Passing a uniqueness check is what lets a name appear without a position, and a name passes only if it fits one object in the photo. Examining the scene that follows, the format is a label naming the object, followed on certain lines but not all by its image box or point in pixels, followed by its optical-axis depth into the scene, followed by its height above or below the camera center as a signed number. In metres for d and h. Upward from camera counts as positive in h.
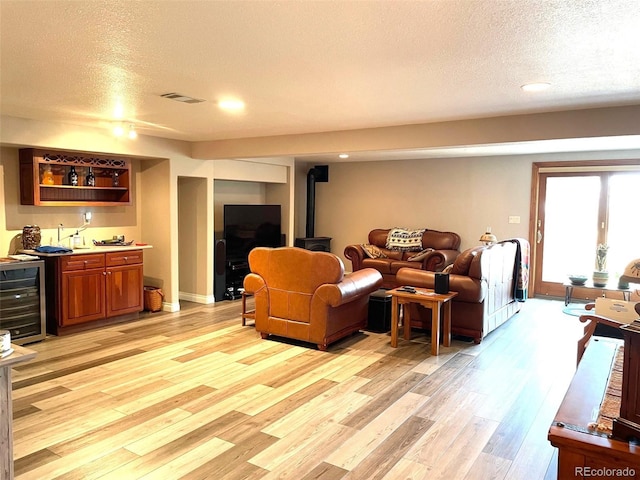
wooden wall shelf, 5.07 +0.41
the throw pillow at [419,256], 7.79 -0.65
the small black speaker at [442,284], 4.71 -0.67
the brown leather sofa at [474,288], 4.85 -0.75
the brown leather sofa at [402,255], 7.55 -0.66
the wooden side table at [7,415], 2.03 -0.90
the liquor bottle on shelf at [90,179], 5.64 +0.41
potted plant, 5.83 -0.65
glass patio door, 6.96 -0.07
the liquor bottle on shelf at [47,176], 5.22 +0.40
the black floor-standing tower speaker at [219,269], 6.94 -0.81
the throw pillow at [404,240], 8.21 -0.41
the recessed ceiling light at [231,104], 3.80 +0.92
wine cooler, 4.59 -0.90
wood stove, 9.22 +0.23
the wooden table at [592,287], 5.30 -0.83
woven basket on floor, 6.28 -1.15
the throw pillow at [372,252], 8.27 -0.63
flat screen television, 7.23 -0.21
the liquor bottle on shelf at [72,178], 5.44 +0.40
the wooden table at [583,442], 1.40 -0.69
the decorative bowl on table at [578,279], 6.00 -0.78
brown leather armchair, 4.57 -0.80
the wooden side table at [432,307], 4.55 -0.92
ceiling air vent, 3.60 +0.92
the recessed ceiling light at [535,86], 3.12 +0.90
